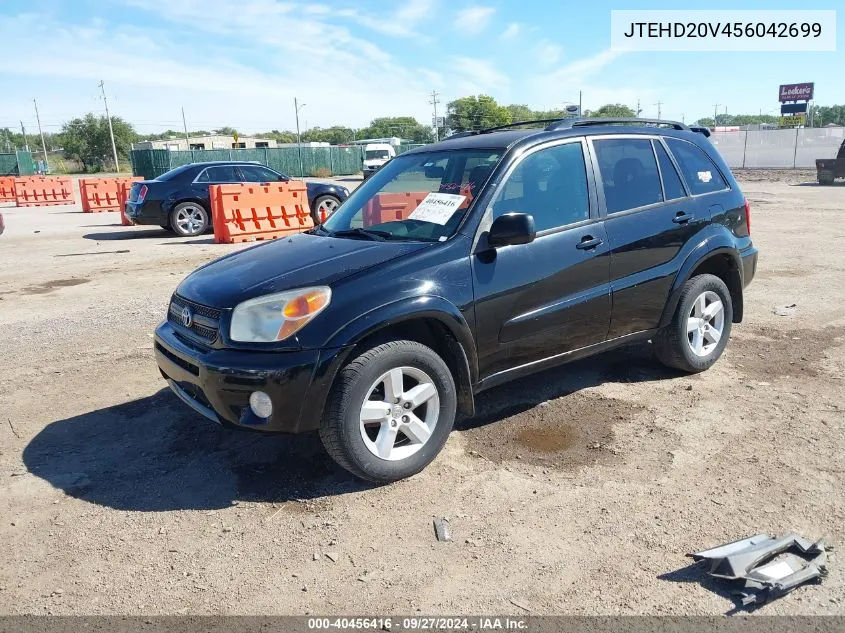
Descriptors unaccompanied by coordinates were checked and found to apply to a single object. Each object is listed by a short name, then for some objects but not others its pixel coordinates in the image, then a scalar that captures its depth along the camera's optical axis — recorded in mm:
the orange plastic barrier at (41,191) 27031
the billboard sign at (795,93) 56875
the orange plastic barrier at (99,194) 22047
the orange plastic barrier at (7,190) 29578
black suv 3428
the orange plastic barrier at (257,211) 12969
